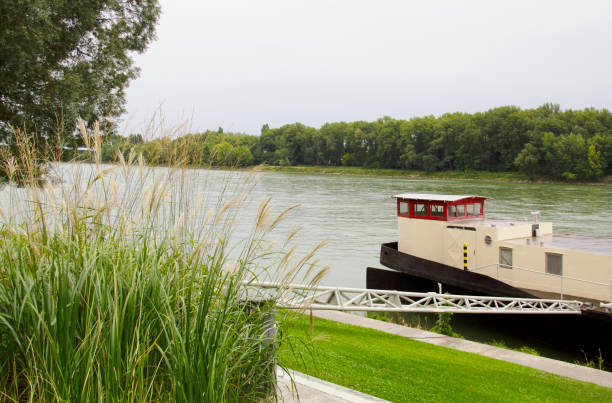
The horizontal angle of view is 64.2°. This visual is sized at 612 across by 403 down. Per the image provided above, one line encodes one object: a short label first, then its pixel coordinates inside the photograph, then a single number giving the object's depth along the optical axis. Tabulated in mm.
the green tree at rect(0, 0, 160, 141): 7754
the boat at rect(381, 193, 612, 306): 11492
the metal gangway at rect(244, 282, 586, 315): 8430
